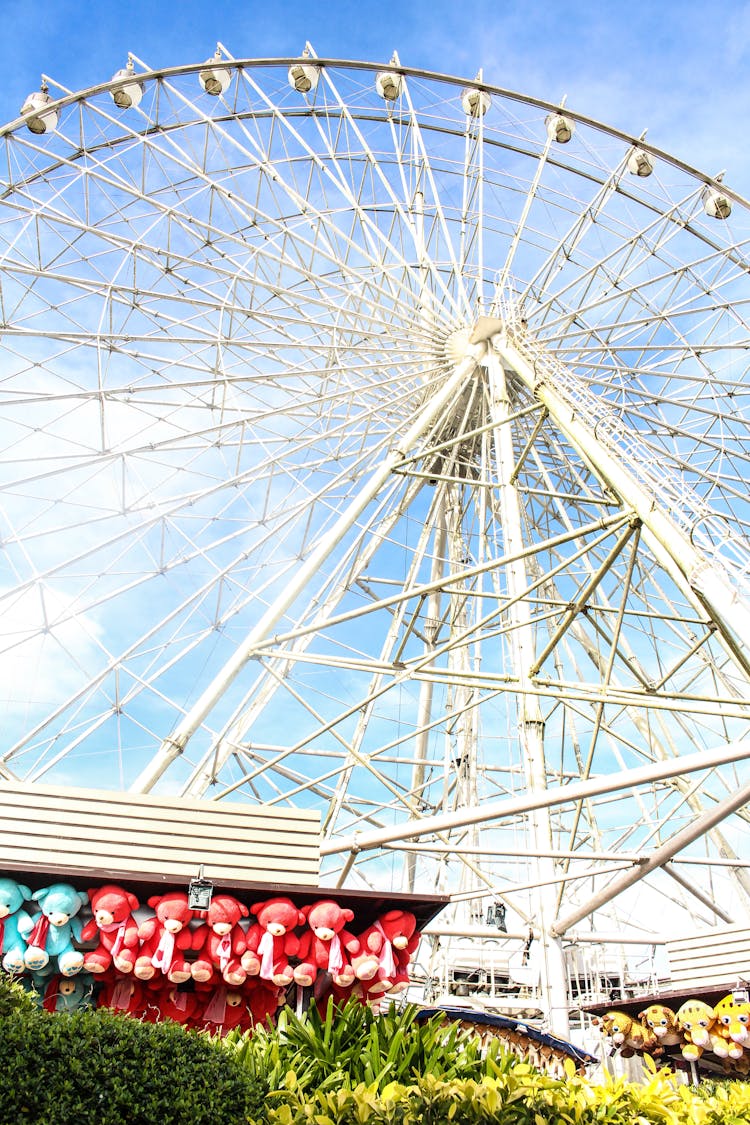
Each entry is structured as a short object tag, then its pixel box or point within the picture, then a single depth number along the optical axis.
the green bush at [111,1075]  4.84
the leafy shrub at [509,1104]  5.66
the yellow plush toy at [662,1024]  13.28
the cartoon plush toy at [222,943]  9.01
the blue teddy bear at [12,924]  8.63
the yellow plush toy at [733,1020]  12.08
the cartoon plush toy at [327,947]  9.16
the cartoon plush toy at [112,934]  8.84
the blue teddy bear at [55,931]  8.74
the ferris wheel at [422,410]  13.88
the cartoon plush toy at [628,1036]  13.63
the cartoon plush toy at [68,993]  8.91
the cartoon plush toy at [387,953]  9.29
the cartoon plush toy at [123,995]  9.03
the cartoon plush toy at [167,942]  8.88
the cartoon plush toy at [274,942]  9.02
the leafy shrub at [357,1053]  6.38
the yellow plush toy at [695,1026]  12.68
